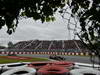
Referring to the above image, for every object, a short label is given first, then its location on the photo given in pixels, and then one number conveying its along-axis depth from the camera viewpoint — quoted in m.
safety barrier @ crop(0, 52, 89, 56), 43.00
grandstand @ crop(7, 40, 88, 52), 61.63
